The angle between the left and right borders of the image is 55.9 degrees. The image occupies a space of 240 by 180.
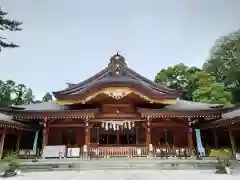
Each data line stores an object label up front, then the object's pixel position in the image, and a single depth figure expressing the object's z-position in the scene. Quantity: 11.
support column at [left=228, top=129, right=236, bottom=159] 16.26
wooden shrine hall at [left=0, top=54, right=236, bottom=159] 16.53
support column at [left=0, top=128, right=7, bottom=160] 15.93
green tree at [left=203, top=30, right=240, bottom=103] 39.02
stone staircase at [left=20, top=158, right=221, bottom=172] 12.69
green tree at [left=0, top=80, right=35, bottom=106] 46.88
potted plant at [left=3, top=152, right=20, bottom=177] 10.97
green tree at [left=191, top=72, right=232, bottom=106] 27.33
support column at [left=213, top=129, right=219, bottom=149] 19.07
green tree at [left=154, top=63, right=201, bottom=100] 45.90
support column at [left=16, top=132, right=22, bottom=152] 18.63
